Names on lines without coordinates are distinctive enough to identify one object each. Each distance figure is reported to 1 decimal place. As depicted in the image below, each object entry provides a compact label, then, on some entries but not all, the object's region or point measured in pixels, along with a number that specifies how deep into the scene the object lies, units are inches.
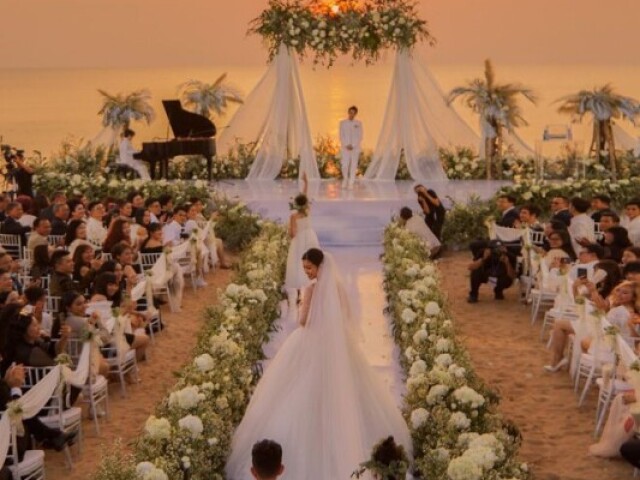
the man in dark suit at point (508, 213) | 581.6
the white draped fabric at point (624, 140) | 853.8
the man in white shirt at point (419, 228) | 628.7
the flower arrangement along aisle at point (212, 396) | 279.6
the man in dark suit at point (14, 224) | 579.2
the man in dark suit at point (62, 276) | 444.8
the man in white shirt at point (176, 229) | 587.2
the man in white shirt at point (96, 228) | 576.1
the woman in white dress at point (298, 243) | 554.3
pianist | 841.5
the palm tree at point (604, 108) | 823.1
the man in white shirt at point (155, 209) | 612.8
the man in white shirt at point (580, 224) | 555.2
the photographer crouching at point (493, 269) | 559.5
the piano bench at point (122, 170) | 828.0
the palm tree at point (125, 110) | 872.9
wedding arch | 802.8
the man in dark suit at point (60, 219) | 579.5
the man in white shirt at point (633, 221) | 559.8
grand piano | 828.0
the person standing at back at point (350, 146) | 809.5
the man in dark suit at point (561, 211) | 567.2
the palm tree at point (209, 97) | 901.8
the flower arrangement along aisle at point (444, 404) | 269.3
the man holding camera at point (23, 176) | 772.6
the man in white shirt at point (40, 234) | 535.2
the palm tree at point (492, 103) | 830.5
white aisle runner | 454.6
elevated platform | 731.4
